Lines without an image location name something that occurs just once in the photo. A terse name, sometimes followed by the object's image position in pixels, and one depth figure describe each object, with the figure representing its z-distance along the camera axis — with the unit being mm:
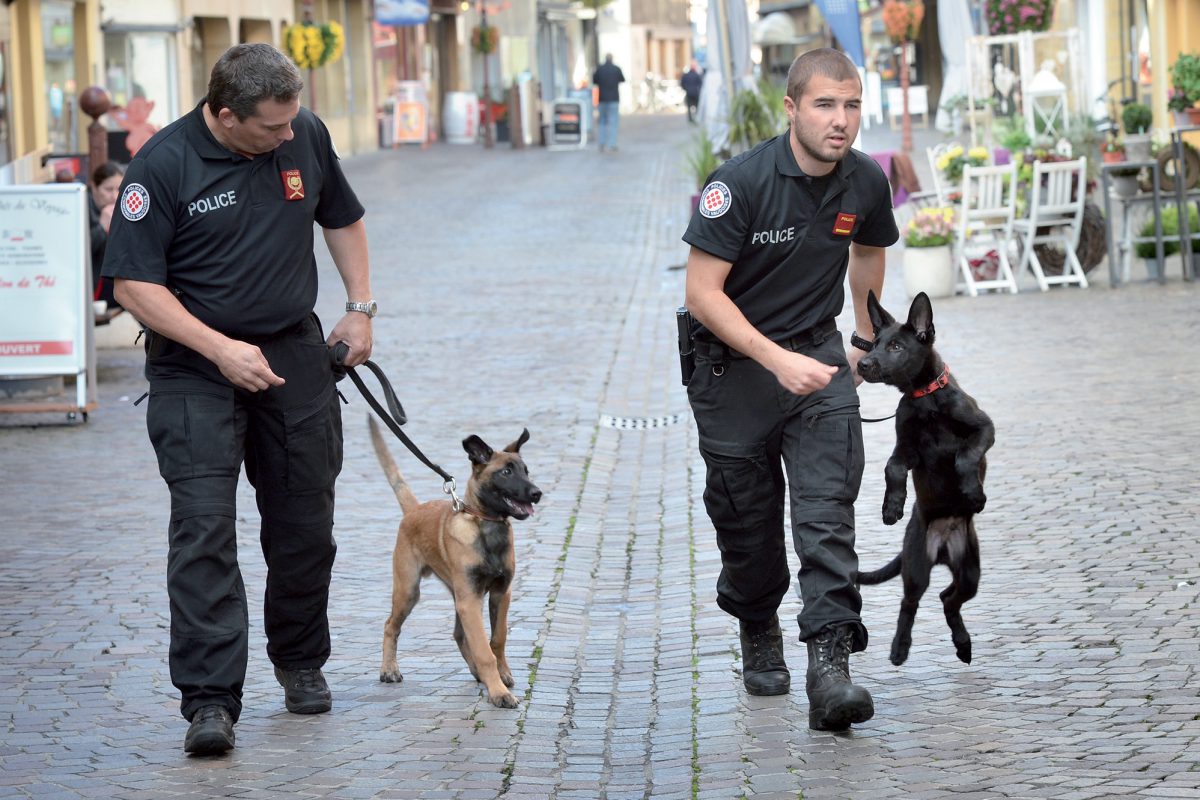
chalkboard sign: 45312
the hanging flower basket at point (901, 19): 40312
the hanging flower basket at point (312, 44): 39656
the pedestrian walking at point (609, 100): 42750
